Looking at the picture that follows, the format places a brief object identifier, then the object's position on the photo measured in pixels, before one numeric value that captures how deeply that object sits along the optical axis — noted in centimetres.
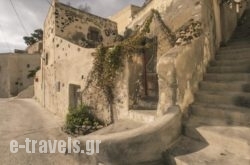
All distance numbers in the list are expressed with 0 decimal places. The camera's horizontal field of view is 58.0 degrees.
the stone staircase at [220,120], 248
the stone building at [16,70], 2803
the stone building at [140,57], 387
